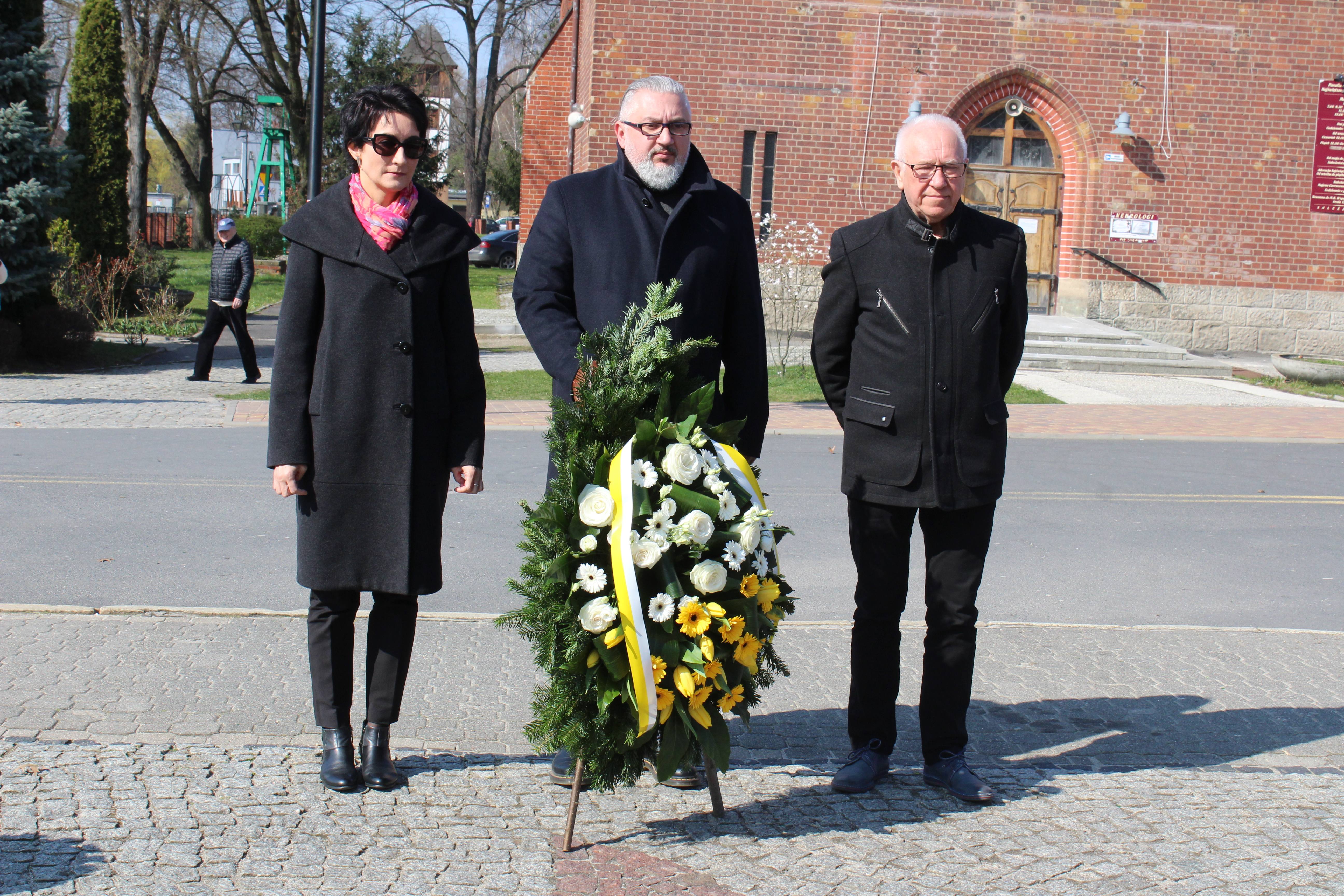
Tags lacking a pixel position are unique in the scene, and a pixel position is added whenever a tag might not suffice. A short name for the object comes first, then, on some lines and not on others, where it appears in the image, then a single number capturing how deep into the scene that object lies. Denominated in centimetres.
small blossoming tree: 1806
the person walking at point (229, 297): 1438
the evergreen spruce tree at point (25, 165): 1508
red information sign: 2134
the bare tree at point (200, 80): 4081
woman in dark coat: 372
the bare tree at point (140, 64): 3668
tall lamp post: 1253
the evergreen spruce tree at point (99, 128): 2091
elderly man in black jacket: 396
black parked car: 4519
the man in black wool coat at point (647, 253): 380
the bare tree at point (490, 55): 4559
